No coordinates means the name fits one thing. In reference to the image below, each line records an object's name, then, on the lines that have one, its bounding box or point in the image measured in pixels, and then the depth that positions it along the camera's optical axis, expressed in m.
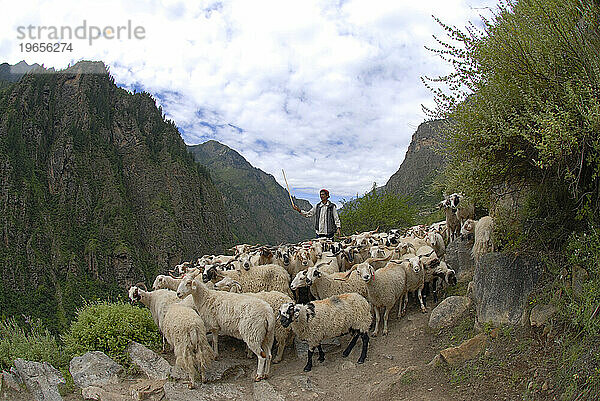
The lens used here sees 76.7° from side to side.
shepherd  10.41
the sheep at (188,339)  5.89
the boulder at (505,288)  5.46
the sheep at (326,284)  7.72
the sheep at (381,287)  7.57
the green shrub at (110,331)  6.92
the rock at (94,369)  6.04
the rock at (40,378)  5.75
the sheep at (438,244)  11.55
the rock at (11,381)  5.90
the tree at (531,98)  4.23
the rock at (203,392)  5.55
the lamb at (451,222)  11.78
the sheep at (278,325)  6.59
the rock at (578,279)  4.49
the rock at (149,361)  6.37
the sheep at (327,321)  6.45
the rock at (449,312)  6.86
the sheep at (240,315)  6.14
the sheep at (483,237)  7.40
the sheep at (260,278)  8.10
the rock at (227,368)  6.22
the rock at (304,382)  5.87
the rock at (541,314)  4.86
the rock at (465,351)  5.34
